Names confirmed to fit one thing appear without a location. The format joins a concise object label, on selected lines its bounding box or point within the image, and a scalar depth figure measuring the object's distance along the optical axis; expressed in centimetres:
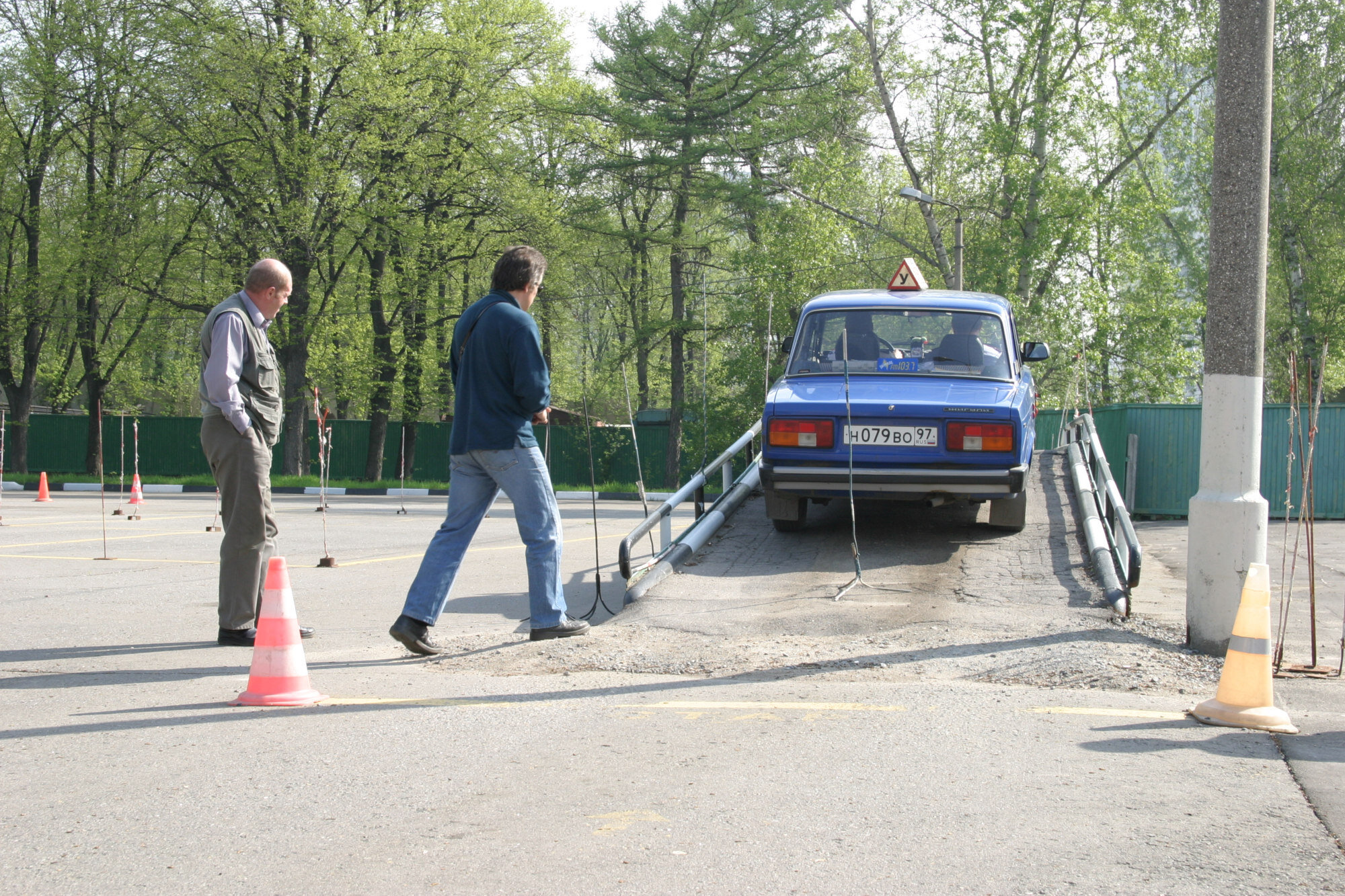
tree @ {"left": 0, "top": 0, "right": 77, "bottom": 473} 3272
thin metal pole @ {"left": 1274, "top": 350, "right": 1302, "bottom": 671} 595
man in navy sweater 605
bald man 633
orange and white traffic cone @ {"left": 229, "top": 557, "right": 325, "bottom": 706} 504
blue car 835
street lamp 2617
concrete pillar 621
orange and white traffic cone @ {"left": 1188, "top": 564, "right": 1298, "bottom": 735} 474
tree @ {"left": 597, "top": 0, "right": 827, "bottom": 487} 3262
